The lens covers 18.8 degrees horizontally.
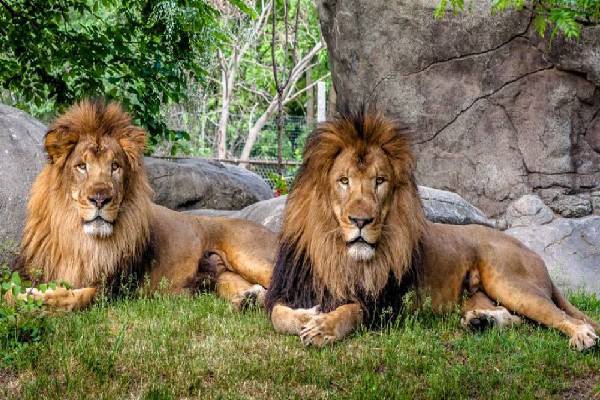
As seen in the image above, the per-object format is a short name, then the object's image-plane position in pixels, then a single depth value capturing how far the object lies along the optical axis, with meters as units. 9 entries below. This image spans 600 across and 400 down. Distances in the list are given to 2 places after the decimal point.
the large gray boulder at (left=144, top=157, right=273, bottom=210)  16.02
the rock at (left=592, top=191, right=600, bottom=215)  15.69
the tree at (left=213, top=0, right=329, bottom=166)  36.14
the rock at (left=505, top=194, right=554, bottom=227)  15.50
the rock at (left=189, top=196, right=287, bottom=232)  13.42
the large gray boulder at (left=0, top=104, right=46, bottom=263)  11.44
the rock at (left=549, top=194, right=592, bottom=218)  15.62
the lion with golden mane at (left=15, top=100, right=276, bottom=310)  10.14
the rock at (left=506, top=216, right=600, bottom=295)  13.92
